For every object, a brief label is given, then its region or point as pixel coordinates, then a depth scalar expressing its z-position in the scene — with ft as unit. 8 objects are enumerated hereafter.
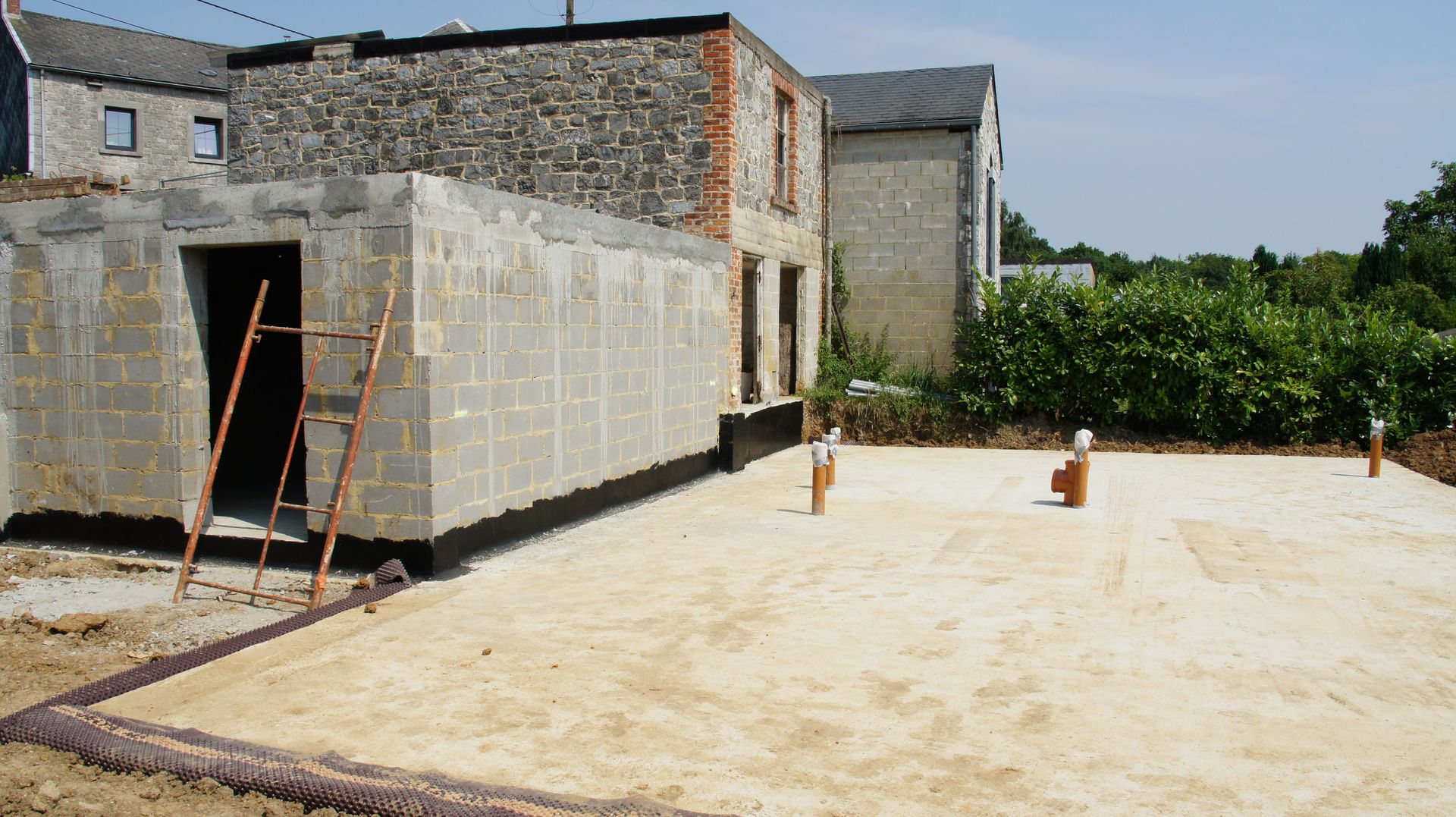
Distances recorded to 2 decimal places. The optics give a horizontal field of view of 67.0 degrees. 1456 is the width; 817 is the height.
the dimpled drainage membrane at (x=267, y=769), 13.19
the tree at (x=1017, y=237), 254.06
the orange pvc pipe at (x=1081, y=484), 37.42
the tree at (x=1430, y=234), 156.25
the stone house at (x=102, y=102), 101.04
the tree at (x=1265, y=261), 171.73
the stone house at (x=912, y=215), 66.95
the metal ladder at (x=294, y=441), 23.39
